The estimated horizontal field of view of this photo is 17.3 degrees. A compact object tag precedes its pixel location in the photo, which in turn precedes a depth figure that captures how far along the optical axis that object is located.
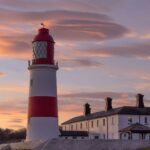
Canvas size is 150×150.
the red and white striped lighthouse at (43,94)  44.34
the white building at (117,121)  72.11
